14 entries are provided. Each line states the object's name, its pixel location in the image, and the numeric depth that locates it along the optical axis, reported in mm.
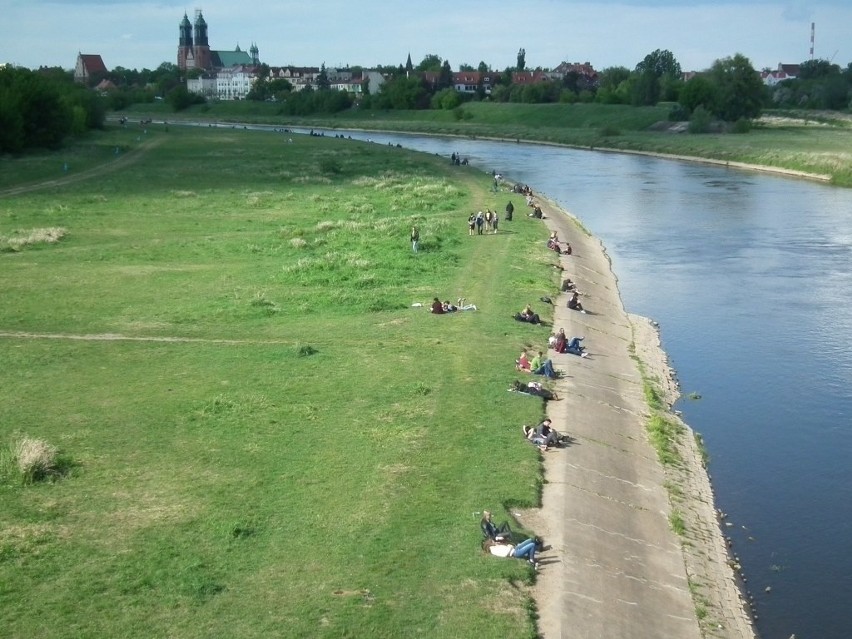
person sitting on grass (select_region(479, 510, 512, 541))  19328
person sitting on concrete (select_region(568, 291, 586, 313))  40447
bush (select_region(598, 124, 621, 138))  153625
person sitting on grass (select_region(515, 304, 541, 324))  37125
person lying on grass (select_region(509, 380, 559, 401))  28609
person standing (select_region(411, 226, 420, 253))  50259
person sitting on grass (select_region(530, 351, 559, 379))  30758
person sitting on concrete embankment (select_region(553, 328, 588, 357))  33969
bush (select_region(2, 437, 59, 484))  21250
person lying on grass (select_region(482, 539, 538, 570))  18984
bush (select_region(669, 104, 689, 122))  156625
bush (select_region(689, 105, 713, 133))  147000
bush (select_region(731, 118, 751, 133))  147125
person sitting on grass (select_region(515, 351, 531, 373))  30844
